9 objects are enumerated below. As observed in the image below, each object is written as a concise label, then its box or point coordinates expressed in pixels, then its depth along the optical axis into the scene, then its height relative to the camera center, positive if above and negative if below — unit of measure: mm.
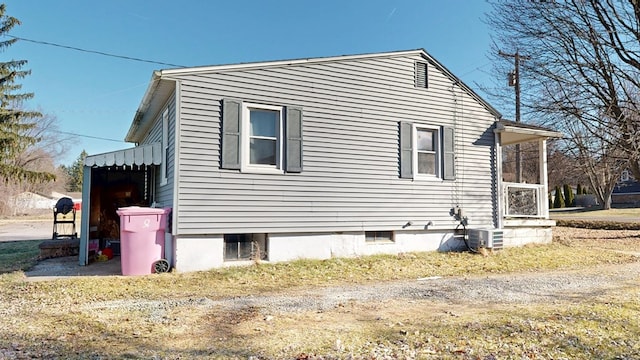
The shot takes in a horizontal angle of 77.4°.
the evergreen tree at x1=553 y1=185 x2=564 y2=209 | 39075 -230
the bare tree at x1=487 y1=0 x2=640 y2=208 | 12297 +4159
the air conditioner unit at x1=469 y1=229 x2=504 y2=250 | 9133 -951
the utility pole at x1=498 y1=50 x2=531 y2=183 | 13789 +4514
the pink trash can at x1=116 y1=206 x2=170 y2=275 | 6703 -715
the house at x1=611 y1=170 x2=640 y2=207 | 38812 +401
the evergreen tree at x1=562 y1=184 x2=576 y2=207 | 39562 +168
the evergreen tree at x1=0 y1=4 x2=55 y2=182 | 21656 +4330
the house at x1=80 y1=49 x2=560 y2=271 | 7164 +691
